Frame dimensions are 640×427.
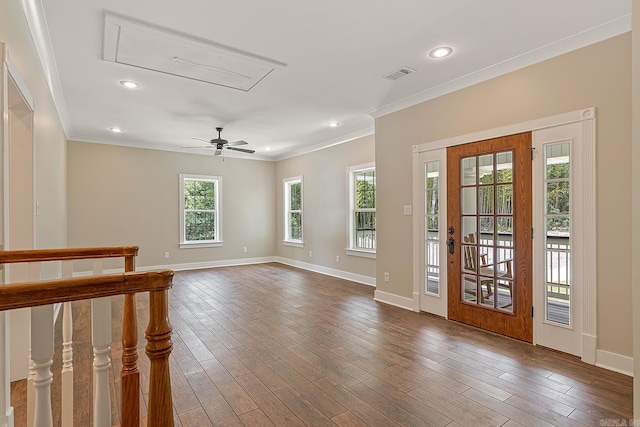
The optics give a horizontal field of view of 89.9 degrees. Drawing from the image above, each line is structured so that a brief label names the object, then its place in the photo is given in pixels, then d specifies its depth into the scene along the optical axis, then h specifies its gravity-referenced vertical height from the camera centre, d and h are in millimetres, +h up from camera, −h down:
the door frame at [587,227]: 2744 -128
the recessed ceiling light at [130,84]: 3654 +1514
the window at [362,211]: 5992 +39
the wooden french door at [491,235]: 3199 -242
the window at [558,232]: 2924 -186
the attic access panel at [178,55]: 2660 +1507
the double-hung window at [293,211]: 7901 +57
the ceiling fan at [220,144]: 5535 +1222
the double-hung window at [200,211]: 7371 +63
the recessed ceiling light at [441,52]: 3002 +1542
